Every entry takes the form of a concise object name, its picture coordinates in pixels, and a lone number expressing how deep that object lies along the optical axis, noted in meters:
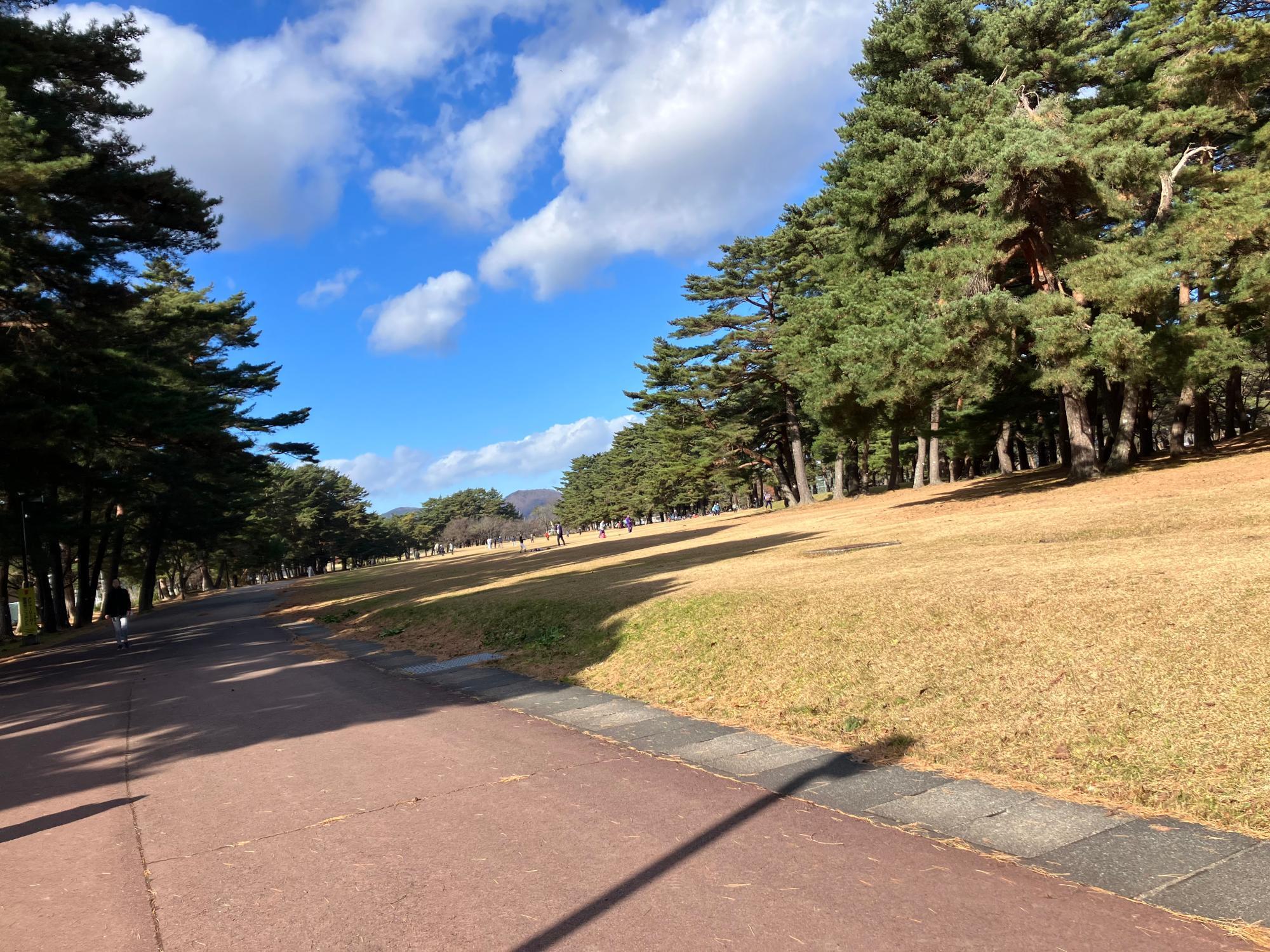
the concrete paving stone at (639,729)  7.12
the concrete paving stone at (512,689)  9.30
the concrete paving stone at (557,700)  8.49
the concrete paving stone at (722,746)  6.34
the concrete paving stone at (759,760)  5.89
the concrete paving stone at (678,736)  6.68
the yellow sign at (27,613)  28.83
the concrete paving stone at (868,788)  5.07
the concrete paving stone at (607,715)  7.69
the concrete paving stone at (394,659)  12.46
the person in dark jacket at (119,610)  19.19
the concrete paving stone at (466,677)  10.39
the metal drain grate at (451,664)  11.62
